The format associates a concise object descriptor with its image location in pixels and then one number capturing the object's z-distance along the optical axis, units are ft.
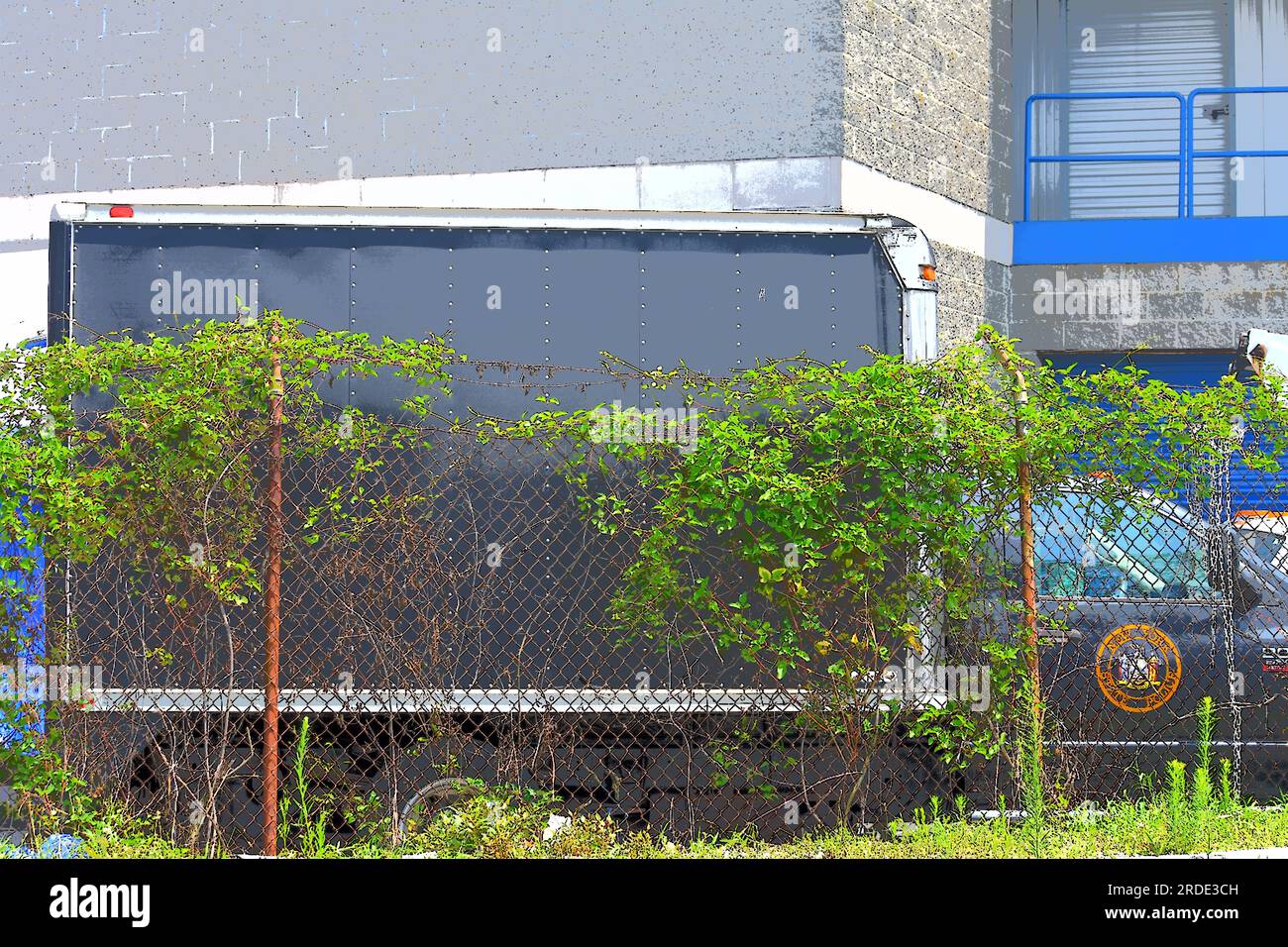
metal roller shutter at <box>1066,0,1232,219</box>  53.78
